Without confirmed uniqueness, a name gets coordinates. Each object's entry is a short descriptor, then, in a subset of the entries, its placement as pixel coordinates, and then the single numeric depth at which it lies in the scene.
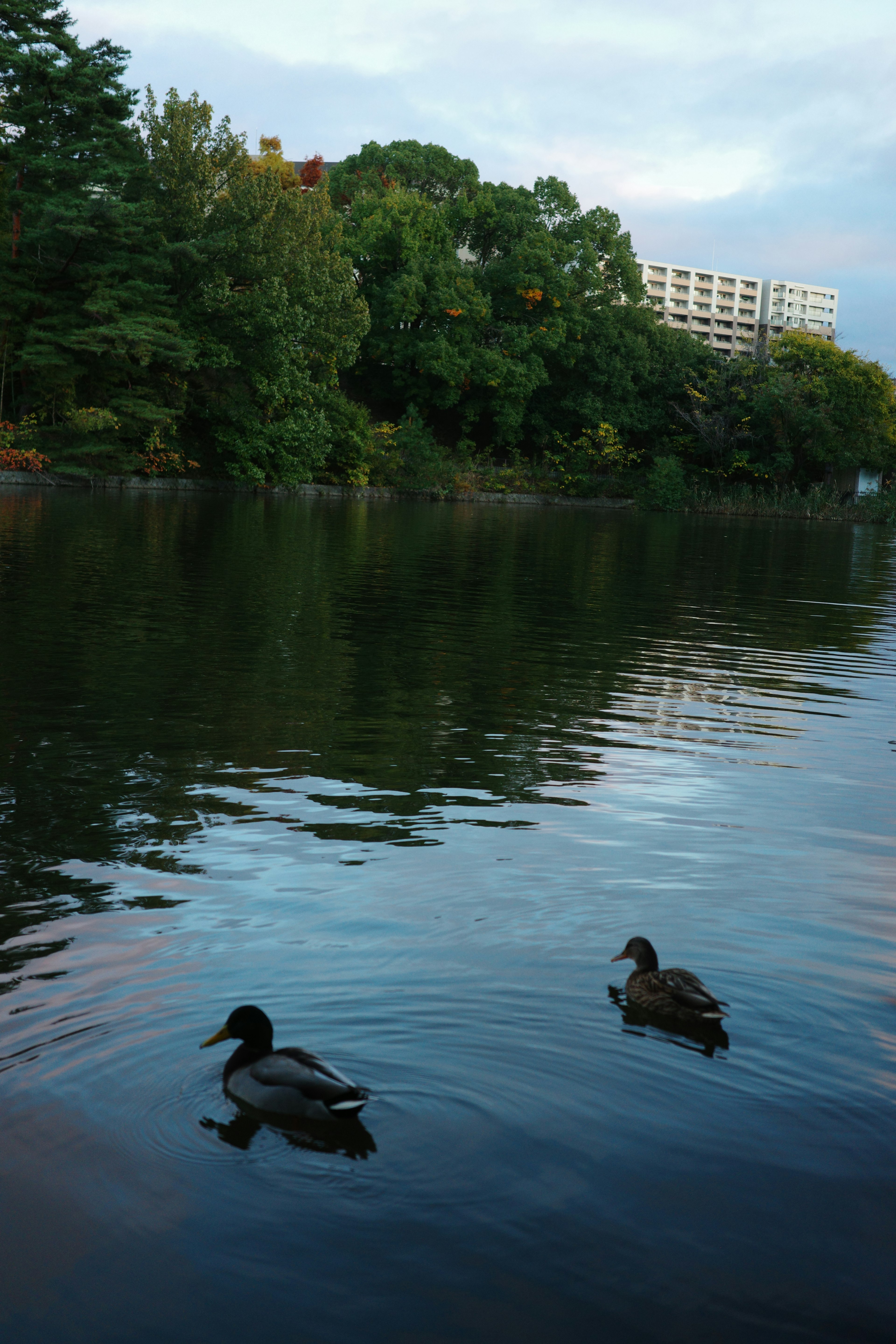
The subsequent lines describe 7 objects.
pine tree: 38.03
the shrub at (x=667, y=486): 61.72
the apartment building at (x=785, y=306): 193.88
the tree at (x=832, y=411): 61.34
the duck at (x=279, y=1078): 3.44
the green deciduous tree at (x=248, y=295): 42.28
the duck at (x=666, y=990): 4.27
